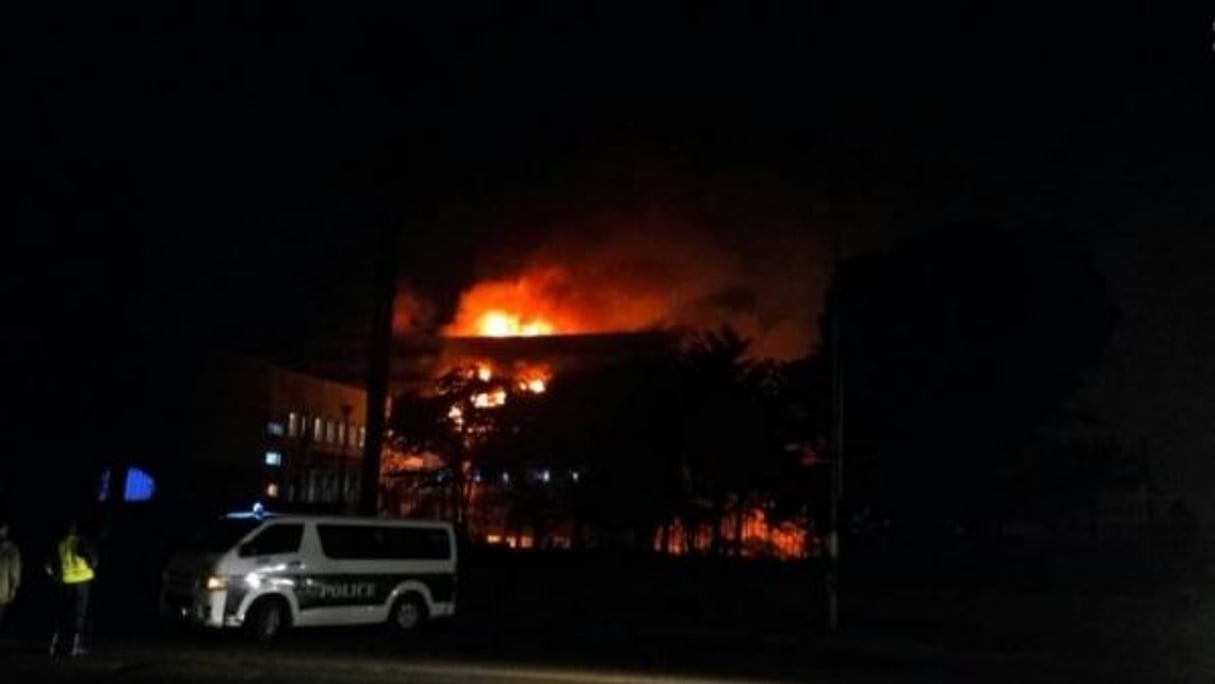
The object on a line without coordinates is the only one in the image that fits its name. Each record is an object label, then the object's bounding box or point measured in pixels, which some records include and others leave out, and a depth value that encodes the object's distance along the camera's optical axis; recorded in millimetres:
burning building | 37156
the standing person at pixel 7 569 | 16578
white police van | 19219
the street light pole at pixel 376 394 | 28297
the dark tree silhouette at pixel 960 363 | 36750
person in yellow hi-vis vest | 16781
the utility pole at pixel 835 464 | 23680
